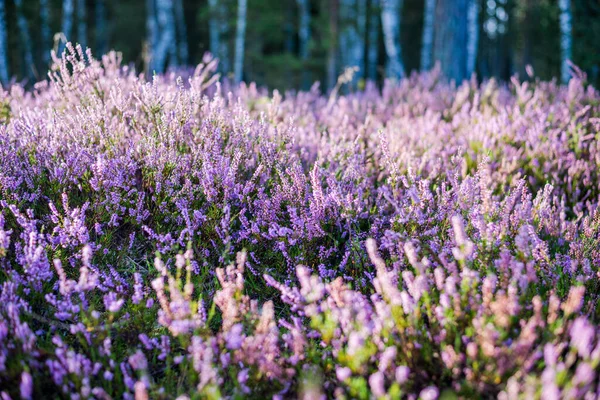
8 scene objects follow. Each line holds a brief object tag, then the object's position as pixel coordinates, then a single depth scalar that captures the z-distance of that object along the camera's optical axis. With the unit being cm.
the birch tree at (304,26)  2133
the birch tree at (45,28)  1792
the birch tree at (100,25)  2054
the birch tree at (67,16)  1584
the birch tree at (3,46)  1259
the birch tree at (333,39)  1502
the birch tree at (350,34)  1614
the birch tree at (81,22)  1991
